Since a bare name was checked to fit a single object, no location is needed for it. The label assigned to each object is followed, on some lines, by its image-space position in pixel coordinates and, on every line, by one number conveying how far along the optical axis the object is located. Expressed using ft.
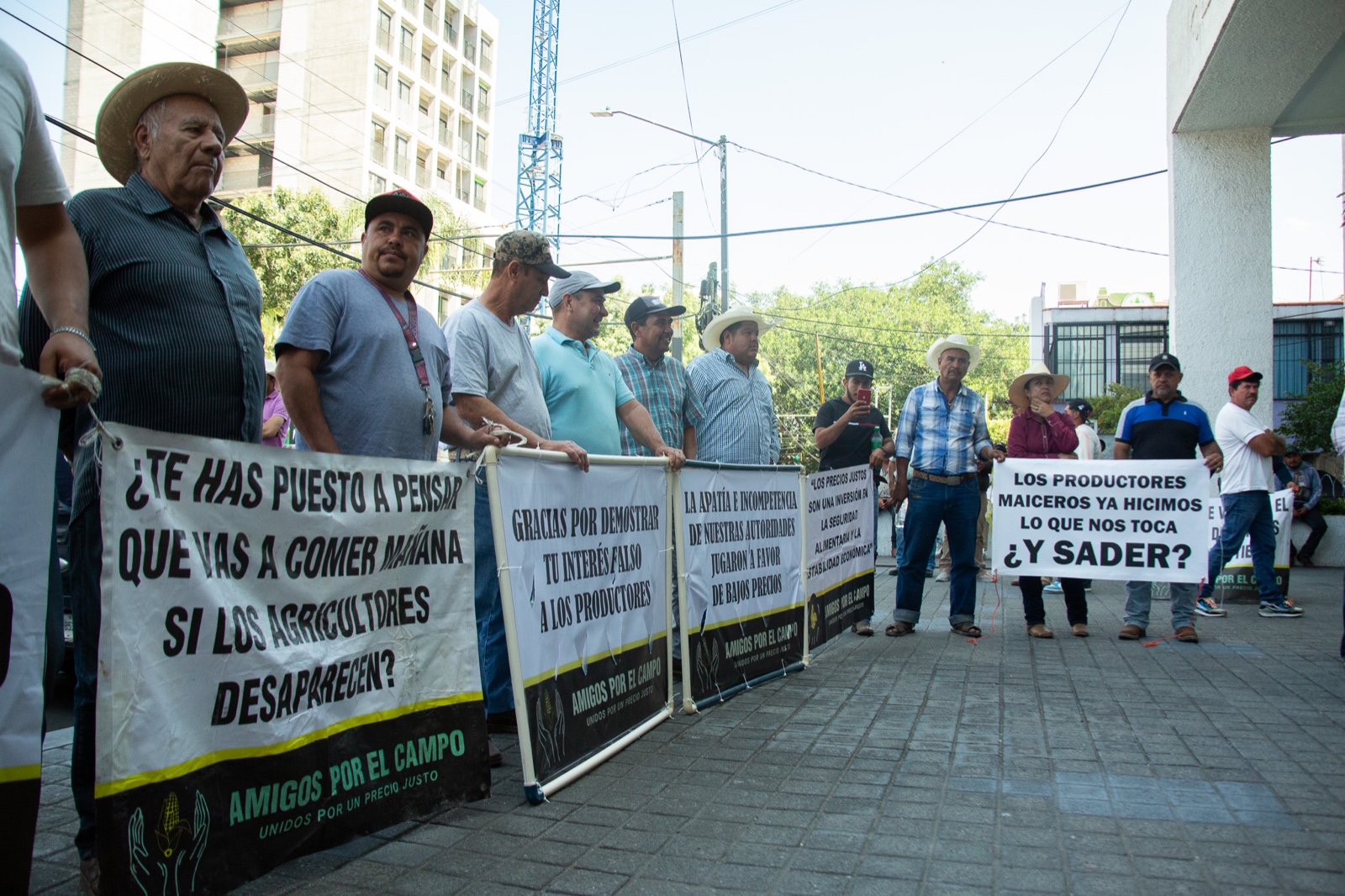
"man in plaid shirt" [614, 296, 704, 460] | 19.80
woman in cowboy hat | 27.12
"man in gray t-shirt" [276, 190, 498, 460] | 11.43
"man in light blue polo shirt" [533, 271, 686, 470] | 16.42
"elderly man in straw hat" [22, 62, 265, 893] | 8.77
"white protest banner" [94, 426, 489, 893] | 7.86
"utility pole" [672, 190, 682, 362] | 76.54
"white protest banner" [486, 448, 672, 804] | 11.78
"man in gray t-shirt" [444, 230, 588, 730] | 14.19
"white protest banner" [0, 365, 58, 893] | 7.30
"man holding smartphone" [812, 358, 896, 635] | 26.18
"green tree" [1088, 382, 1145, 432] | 103.76
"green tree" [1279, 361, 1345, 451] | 48.83
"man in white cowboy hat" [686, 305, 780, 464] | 21.57
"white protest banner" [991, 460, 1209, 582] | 23.85
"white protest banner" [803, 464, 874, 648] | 21.17
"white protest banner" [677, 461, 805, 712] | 16.44
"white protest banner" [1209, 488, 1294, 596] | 32.42
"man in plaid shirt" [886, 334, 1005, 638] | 24.40
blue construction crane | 151.74
